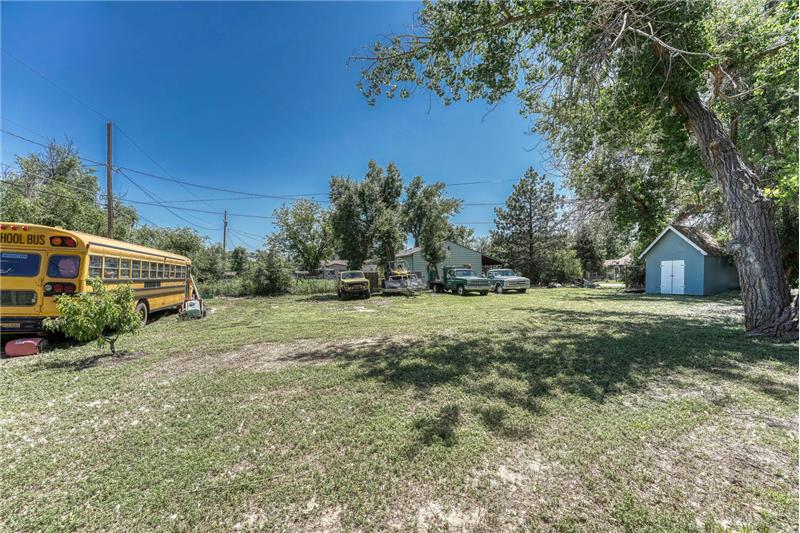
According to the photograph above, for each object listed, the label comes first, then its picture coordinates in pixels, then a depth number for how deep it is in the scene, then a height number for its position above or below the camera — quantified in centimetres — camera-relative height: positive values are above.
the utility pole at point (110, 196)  1291 +299
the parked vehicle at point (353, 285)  1791 -83
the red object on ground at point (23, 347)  568 -154
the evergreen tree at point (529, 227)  3175 +498
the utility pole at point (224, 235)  3138 +341
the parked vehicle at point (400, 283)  1942 -72
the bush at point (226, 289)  2255 -152
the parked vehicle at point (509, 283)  2055 -63
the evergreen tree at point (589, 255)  3694 +252
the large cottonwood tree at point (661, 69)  544 +416
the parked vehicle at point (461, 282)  1886 -61
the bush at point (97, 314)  499 -81
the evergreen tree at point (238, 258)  3544 +122
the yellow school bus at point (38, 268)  589 -7
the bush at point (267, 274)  2208 -38
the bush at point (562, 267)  3119 +75
